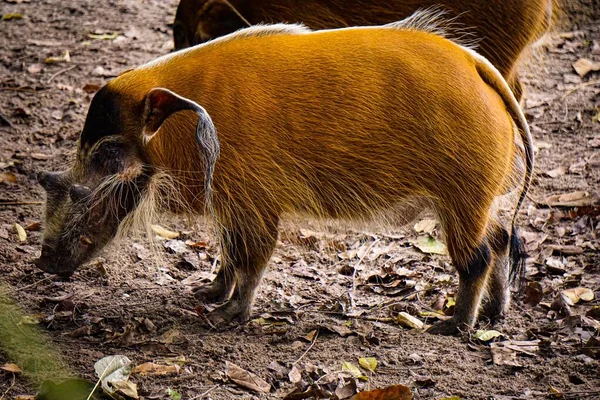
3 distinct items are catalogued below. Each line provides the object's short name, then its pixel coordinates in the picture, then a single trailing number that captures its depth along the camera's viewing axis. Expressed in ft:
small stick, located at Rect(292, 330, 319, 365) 21.74
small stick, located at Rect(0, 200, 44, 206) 30.78
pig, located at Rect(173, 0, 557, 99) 30.09
